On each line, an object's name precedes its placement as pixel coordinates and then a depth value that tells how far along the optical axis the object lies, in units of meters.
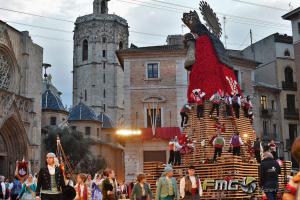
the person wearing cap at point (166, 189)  11.89
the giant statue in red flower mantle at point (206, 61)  20.23
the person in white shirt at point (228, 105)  19.77
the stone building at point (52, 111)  63.88
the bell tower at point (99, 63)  95.38
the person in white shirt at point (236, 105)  19.97
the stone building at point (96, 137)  68.29
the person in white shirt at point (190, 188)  12.12
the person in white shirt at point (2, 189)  23.98
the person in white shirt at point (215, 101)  19.55
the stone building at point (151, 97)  39.50
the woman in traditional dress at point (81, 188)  13.66
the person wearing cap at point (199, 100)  19.69
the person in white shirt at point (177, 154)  19.61
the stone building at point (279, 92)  49.06
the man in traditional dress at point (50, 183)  9.40
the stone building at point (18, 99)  42.09
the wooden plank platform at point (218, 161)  17.50
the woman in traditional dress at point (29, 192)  14.63
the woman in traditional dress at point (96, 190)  14.91
